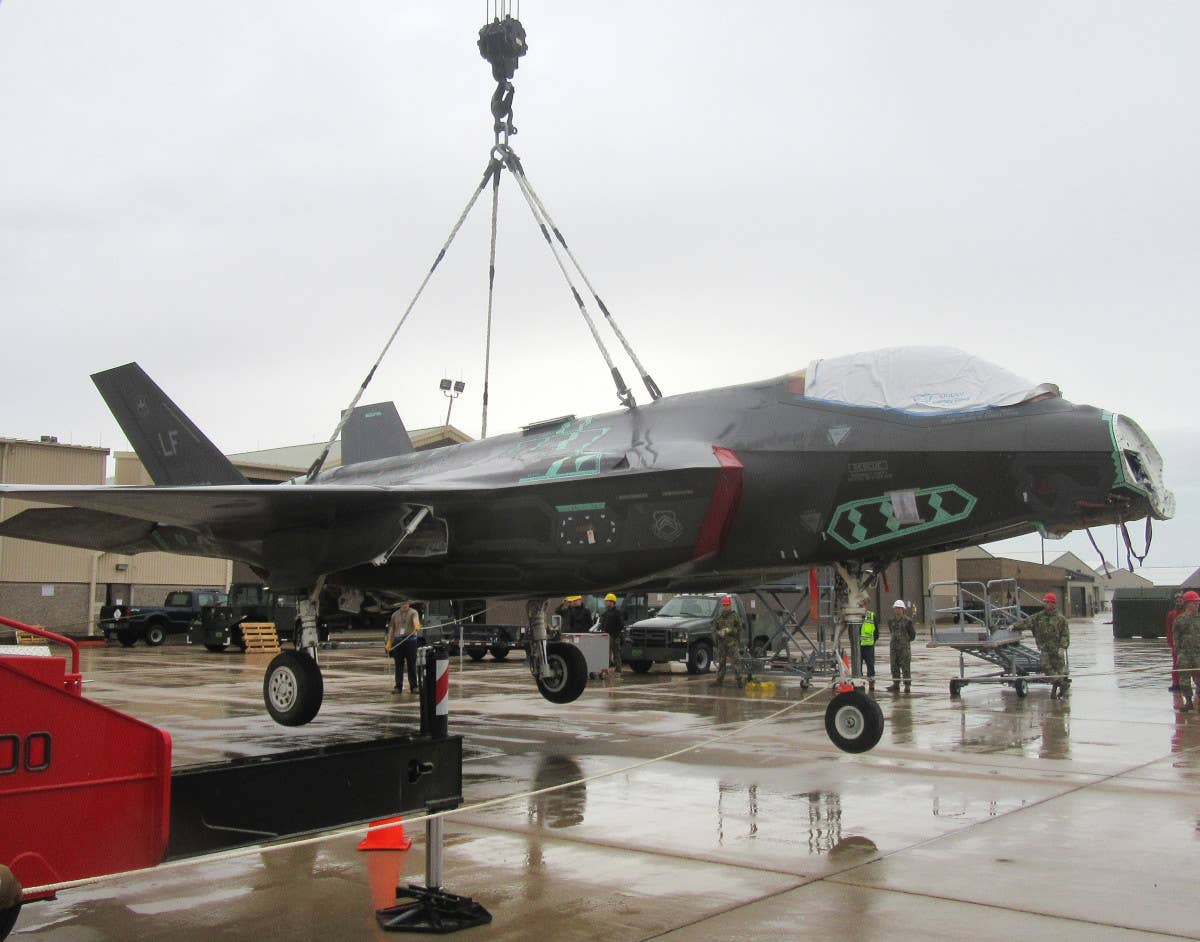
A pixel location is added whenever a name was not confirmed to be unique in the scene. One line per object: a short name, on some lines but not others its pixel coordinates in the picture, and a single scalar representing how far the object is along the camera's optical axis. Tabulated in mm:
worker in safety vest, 18781
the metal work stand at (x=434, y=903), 4973
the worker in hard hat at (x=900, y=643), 17797
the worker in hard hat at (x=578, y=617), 24453
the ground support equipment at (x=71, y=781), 3701
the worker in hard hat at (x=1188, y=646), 14961
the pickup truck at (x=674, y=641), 21797
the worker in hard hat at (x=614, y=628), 22156
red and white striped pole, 5855
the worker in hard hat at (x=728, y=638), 18984
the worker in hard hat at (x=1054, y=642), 16078
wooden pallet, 29938
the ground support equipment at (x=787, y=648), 18562
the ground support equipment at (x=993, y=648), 16328
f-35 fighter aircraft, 7859
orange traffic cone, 6578
